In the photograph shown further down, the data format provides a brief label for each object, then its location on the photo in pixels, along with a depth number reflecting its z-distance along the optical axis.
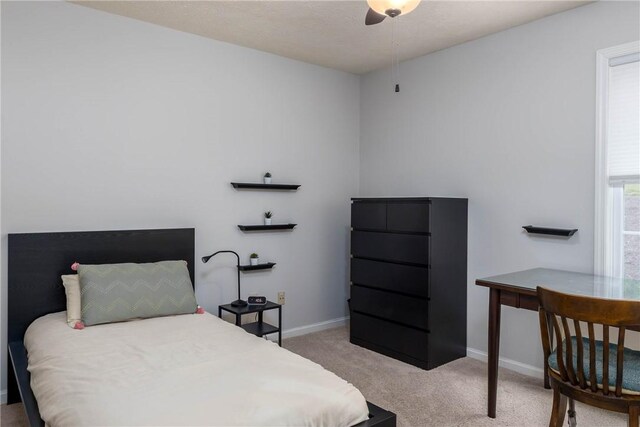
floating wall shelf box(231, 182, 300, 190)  3.63
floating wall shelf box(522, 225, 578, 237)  2.91
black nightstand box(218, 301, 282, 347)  3.29
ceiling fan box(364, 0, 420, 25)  1.89
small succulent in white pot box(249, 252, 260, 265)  3.74
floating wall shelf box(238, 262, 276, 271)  3.66
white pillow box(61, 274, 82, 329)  2.56
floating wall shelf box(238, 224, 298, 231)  3.68
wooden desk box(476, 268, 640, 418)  2.33
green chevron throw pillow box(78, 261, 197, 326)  2.58
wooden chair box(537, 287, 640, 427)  1.75
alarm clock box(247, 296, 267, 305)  3.47
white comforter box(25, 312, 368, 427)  1.52
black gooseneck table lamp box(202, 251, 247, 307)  3.32
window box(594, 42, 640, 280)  2.71
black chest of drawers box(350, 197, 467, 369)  3.27
